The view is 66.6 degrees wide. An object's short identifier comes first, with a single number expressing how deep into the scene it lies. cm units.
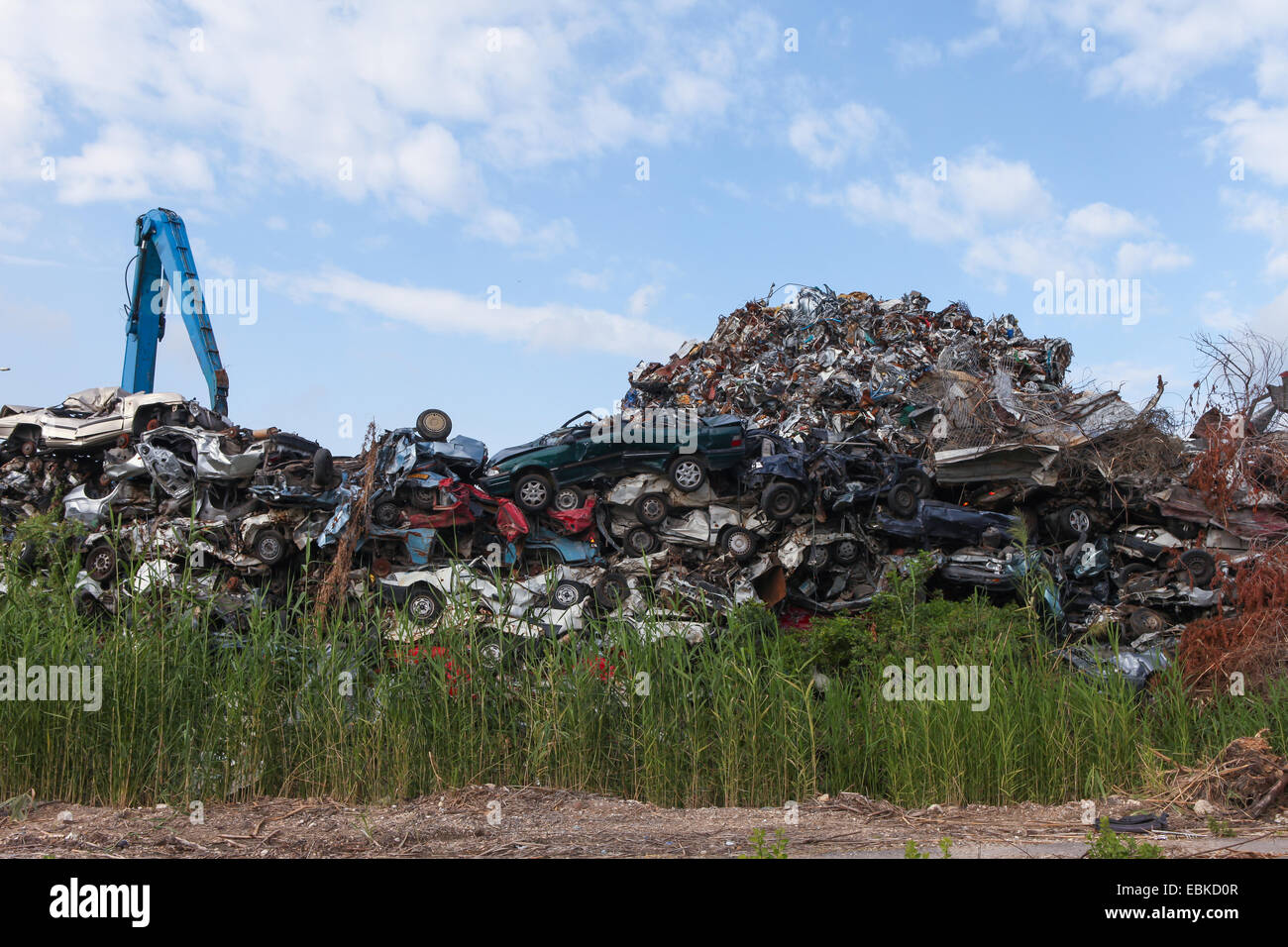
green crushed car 1252
